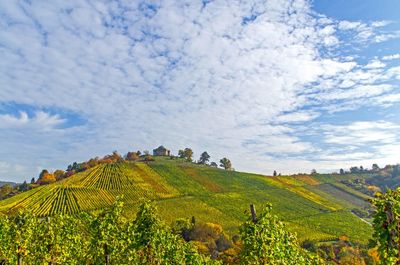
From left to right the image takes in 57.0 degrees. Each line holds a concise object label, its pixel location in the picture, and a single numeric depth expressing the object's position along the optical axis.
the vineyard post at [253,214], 17.86
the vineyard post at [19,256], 25.51
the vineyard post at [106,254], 23.06
